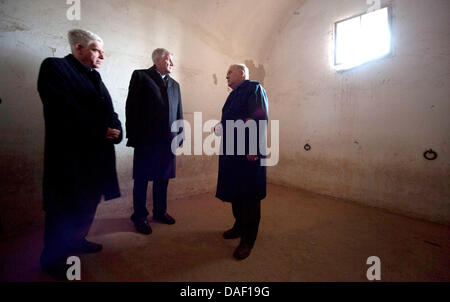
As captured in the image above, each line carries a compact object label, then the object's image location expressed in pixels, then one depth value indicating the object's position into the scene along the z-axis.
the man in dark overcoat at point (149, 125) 2.13
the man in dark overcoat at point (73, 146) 1.39
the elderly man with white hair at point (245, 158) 1.77
